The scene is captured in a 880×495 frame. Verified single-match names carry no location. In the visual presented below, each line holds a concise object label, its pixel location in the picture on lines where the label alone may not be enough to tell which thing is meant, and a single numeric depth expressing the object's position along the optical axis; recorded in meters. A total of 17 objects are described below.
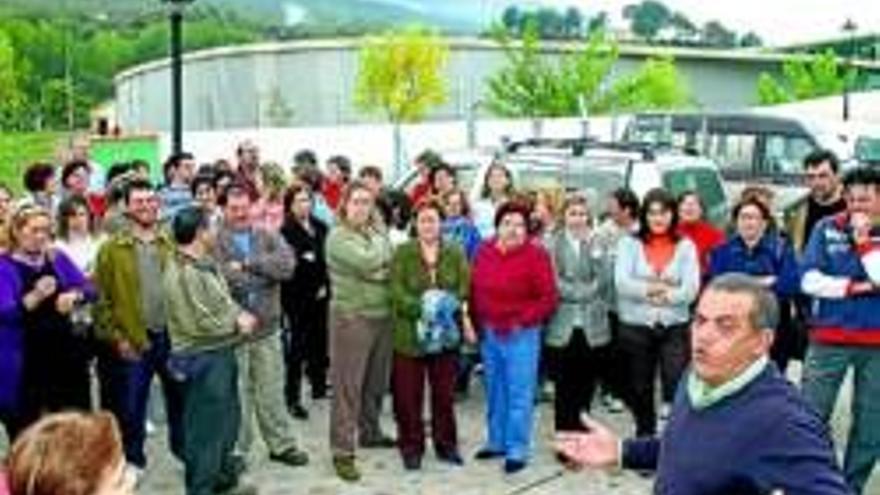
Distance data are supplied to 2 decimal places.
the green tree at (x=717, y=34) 164.55
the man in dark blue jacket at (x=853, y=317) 8.32
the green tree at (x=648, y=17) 189.46
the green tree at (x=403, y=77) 50.09
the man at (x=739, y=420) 4.04
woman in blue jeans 9.28
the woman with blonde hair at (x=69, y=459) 3.29
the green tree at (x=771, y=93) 70.25
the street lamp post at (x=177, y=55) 14.35
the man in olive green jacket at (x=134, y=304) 8.64
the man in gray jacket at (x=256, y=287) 9.11
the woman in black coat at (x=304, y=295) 10.53
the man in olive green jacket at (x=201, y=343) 8.24
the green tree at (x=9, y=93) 53.19
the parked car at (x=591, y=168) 12.83
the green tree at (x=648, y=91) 57.12
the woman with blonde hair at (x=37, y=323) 8.20
